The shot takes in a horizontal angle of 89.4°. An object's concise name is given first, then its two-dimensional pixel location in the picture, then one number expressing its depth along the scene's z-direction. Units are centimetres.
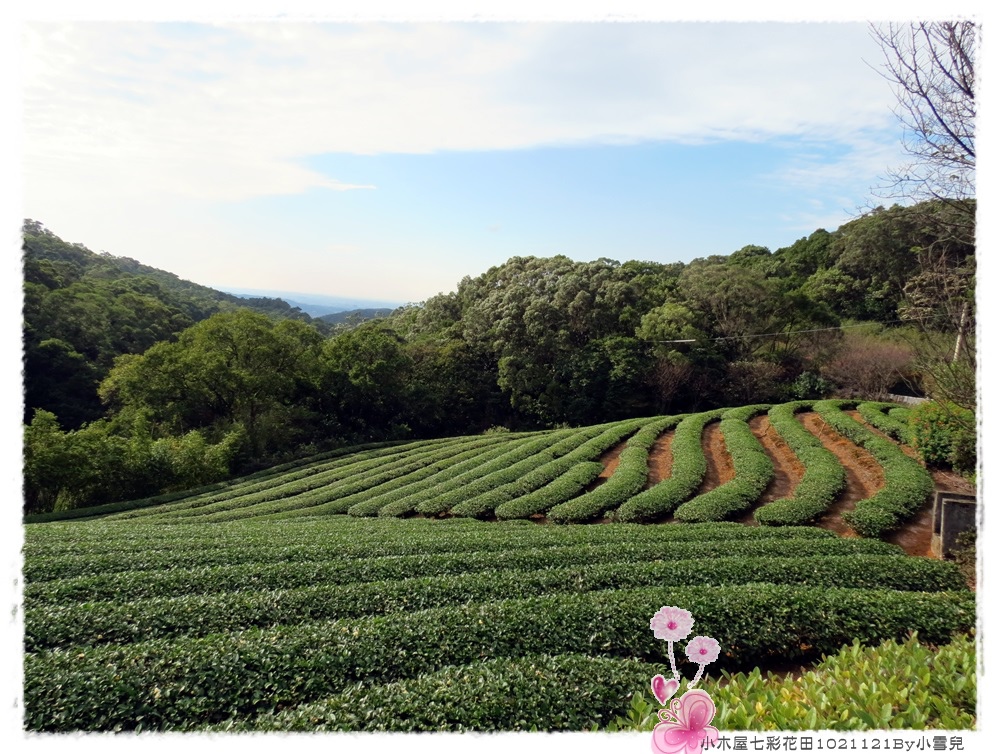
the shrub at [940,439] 1109
